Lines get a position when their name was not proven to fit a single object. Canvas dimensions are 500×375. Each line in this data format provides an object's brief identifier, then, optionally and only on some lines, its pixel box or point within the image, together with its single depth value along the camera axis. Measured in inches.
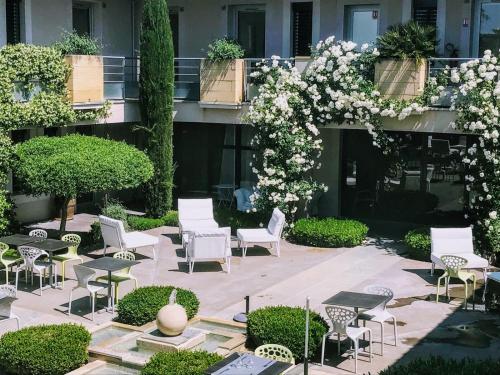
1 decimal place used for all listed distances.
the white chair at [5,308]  484.7
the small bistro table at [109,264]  546.9
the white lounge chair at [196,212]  783.7
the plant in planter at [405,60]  719.7
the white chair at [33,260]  591.2
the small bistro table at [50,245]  600.8
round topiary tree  662.5
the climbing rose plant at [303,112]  749.9
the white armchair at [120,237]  676.7
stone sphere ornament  449.7
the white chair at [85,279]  534.0
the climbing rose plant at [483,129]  663.8
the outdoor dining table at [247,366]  358.0
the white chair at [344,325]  443.5
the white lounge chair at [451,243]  648.4
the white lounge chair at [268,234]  719.1
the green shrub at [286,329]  447.8
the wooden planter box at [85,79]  764.6
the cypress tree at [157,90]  825.5
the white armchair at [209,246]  655.8
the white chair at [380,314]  471.5
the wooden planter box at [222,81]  827.4
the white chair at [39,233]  677.0
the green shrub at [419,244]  700.7
